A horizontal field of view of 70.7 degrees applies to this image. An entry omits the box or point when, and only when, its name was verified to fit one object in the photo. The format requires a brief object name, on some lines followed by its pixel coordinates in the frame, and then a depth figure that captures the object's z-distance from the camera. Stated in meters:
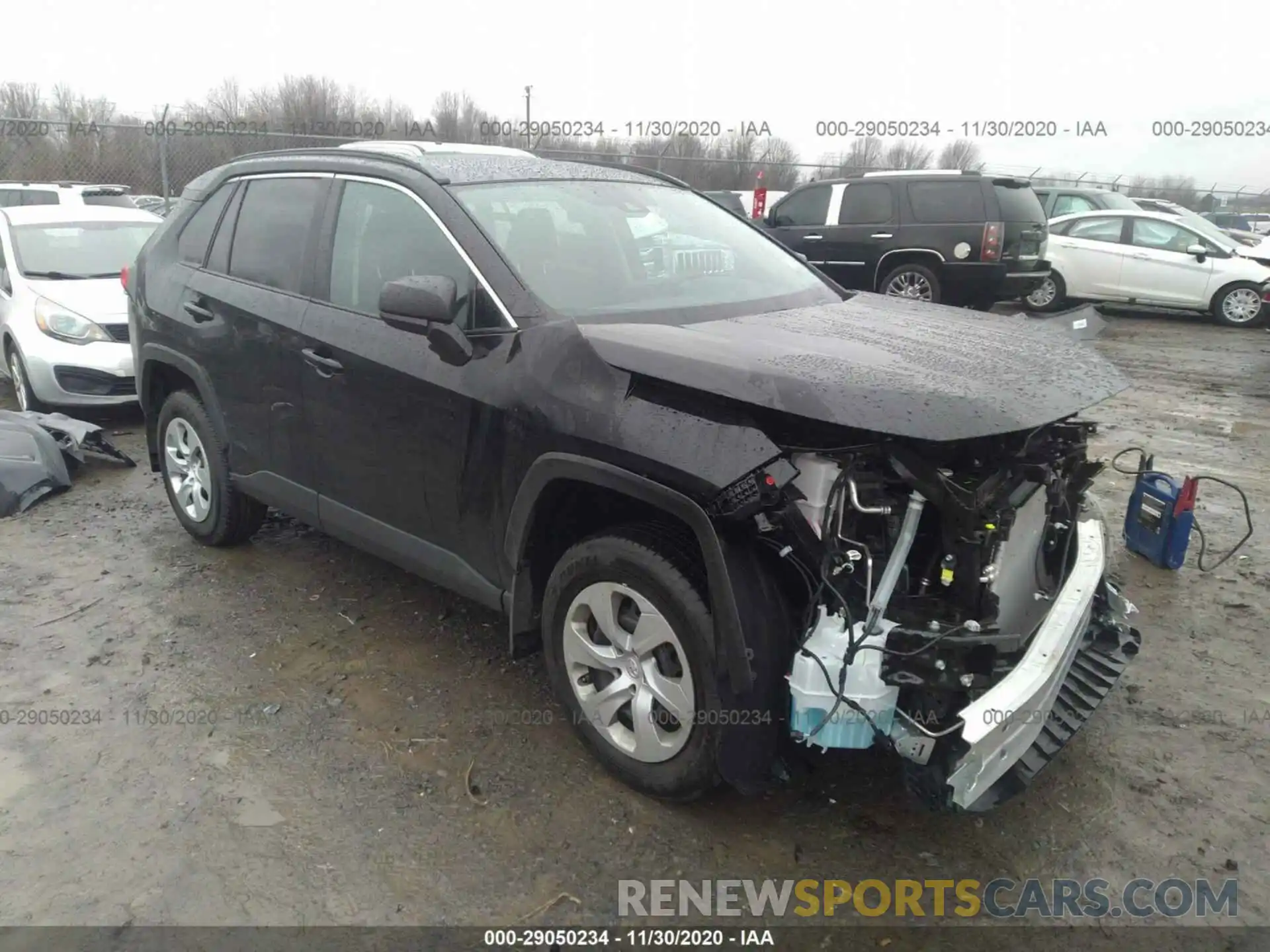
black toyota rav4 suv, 2.39
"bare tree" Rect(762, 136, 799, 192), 23.96
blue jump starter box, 4.47
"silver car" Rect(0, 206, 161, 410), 6.87
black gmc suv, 11.20
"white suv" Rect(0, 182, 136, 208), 10.50
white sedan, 12.99
